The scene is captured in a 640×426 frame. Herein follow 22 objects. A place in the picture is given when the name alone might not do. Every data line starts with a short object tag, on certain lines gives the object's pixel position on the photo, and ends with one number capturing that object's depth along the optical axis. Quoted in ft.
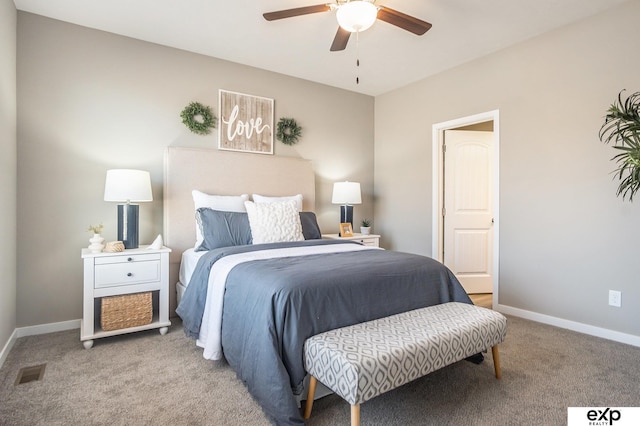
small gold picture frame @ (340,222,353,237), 13.87
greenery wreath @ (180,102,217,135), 11.41
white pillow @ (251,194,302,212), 11.80
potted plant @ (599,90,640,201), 7.50
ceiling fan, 6.96
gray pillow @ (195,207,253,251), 9.75
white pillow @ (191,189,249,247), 10.77
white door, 13.91
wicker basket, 8.70
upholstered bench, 4.85
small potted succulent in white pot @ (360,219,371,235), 14.63
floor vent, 6.89
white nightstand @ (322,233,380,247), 13.51
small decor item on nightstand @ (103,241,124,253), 9.05
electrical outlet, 9.02
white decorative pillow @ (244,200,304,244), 10.14
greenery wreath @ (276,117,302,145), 13.42
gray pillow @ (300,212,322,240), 11.40
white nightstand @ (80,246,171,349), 8.53
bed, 5.65
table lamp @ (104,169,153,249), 9.11
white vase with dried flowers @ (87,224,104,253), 8.92
